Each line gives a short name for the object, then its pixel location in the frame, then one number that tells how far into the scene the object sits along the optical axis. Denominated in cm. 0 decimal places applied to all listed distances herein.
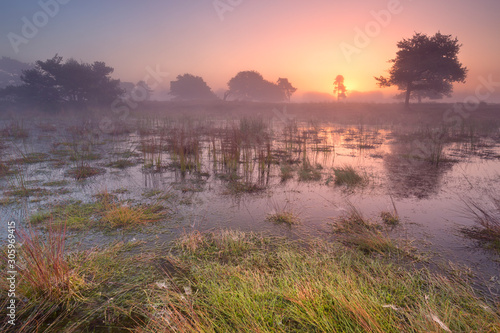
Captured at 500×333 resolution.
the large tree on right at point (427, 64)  2725
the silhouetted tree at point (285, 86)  7749
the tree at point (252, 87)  7094
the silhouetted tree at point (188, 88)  6638
